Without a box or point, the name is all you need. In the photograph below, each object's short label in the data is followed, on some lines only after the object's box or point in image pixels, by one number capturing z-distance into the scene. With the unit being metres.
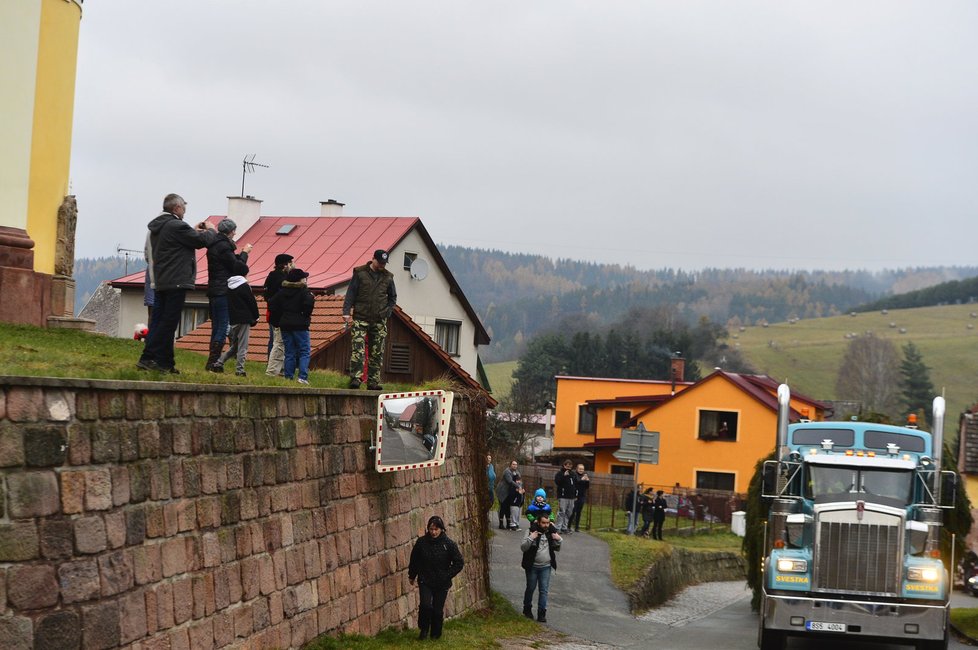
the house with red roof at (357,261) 42.22
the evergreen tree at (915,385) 120.88
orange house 62.09
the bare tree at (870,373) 142.00
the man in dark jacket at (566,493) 32.97
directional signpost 33.12
